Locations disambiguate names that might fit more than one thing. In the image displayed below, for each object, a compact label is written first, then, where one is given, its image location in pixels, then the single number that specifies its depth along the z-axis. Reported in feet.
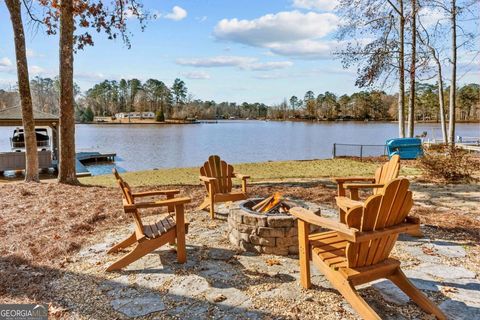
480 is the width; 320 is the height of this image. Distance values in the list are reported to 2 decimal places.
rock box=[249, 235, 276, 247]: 11.22
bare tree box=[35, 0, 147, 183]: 24.03
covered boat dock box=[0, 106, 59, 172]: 47.16
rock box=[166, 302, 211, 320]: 7.73
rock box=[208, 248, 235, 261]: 11.13
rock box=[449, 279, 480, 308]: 8.37
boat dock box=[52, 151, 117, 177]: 74.21
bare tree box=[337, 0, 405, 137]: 40.11
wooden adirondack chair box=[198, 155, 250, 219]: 15.61
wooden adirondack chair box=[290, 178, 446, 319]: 7.14
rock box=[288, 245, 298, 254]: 11.19
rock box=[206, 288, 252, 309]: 8.18
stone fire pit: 11.09
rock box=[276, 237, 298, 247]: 11.11
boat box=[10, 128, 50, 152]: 56.44
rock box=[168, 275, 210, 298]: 8.82
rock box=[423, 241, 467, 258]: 11.40
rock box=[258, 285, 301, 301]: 8.54
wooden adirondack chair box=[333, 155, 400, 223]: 12.42
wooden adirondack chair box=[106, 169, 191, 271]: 10.03
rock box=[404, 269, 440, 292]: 9.06
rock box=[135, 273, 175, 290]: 9.30
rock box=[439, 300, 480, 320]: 7.68
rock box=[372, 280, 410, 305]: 8.40
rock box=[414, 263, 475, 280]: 9.73
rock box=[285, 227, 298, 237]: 11.09
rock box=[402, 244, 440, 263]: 10.97
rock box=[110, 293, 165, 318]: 7.98
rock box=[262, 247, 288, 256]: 11.19
